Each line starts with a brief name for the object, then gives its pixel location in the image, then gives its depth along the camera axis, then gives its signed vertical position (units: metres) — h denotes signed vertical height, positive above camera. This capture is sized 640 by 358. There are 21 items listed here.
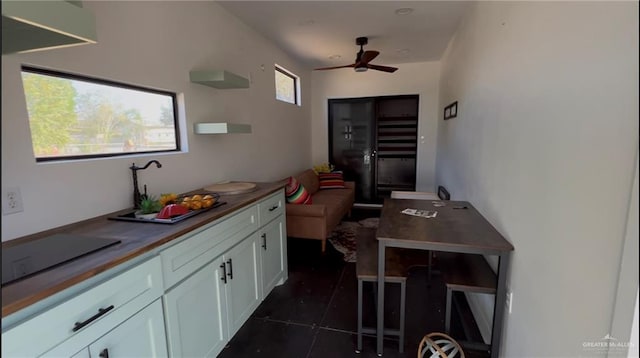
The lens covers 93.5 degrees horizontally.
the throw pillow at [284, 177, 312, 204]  3.66 -0.65
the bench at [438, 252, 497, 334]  1.71 -0.83
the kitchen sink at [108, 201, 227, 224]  1.63 -0.42
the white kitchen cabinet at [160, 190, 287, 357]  1.51 -0.84
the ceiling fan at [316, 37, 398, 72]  3.62 +0.99
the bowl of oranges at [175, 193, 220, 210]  1.84 -0.38
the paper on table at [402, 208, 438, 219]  2.18 -0.55
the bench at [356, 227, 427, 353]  1.88 -0.83
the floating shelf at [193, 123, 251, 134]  2.48 +0.11
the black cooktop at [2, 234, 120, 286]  1.06 -0.43
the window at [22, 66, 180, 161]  1.50 +0.16
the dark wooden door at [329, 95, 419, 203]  5.66 -0.06
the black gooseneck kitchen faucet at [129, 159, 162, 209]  1.93 -0.30
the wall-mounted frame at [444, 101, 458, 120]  3.54 +0.35
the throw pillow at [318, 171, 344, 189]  5.33 -0.72
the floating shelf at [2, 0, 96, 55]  0.89 +0.39
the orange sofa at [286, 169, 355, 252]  3.53 -0.95
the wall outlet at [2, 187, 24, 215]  1.33 -0.25
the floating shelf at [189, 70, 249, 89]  2.42 +0.52
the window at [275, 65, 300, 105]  4.52 +0.88
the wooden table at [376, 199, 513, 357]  1.62 -0.57
